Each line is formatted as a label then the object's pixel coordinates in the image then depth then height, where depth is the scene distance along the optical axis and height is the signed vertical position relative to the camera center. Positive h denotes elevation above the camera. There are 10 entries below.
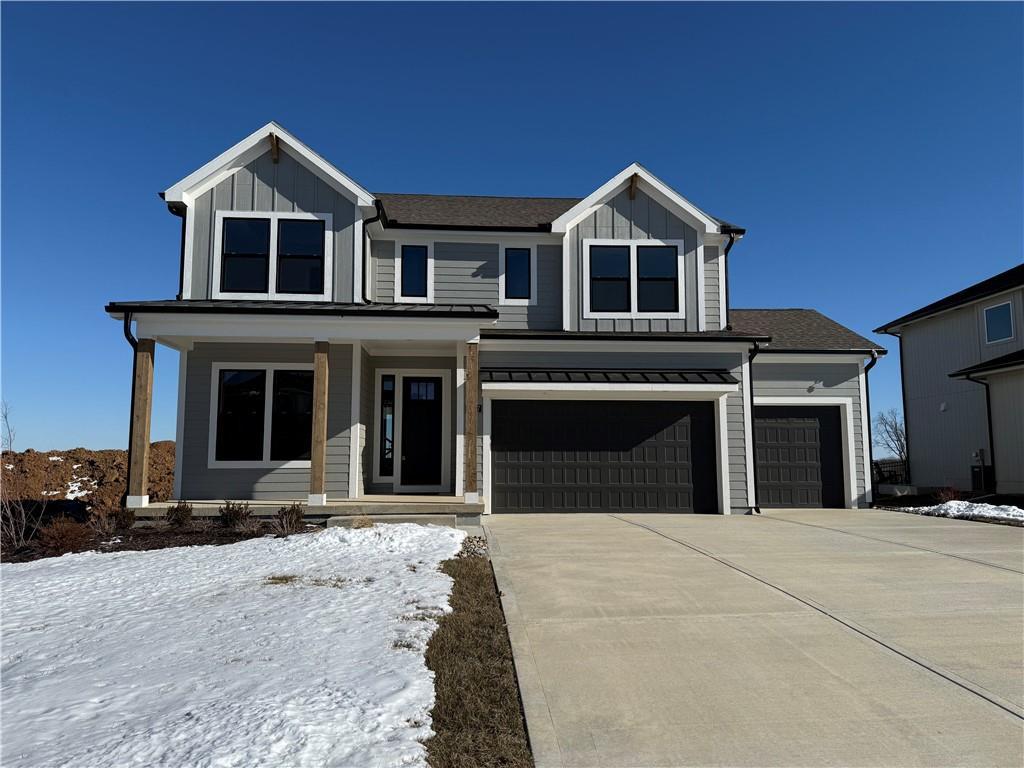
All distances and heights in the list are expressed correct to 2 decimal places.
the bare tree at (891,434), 42.91 +1.14
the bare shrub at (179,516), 9.98 -1.05
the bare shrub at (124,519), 9.86 -1.10
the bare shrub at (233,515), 9.93 -1.04
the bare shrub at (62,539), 8.64 -1.23
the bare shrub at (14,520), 8.95 -1.08
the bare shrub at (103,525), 9.45 -1.14
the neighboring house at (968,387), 15.41 +1.77
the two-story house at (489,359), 12.27 +1.92
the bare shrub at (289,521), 9.78 -1.12
